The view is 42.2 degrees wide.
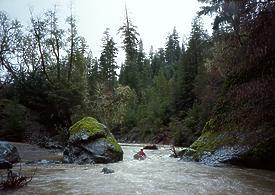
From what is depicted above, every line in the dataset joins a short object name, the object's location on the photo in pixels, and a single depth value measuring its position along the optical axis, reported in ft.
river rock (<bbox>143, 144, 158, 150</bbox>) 94.65
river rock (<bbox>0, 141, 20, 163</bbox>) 47.45
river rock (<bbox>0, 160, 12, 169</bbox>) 42.44
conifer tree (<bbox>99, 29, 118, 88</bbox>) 224.47
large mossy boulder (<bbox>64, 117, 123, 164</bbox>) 53.93
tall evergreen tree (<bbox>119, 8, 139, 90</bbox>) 227.20
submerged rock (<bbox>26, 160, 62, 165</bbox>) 48.98
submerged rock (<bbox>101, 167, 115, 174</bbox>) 38.67
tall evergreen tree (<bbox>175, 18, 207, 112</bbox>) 157.28
